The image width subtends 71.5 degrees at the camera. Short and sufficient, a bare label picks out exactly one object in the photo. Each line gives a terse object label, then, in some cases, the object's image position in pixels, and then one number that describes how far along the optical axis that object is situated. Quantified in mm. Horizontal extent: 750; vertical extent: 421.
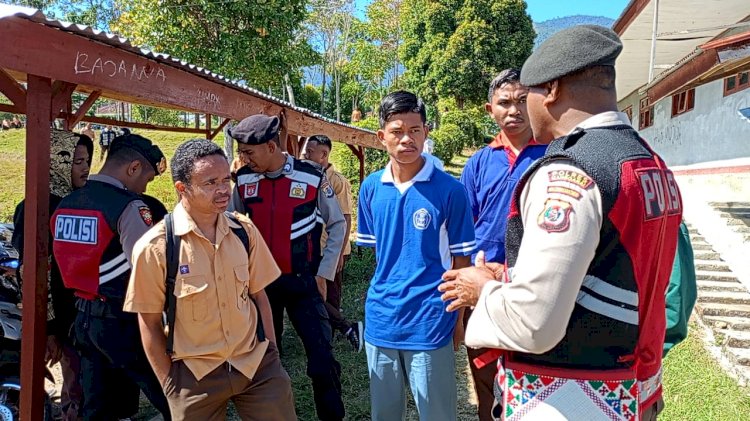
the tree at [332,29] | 30922
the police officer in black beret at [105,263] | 2477
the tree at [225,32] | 9477
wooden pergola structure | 2098
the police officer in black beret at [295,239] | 3195
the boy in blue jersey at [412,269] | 2332
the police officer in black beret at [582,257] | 1230
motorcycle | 2926
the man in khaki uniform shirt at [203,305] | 2107
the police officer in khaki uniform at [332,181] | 5074
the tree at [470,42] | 19734
